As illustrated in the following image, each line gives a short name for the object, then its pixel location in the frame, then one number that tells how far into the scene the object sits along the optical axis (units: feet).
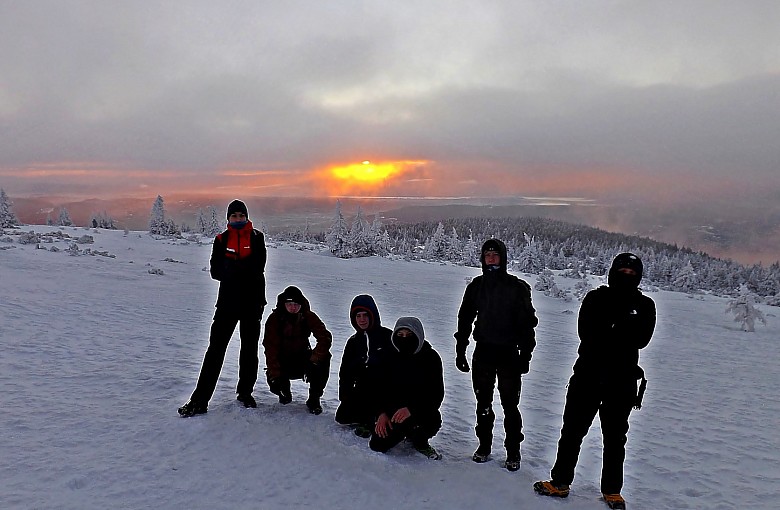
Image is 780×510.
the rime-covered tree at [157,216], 200.75
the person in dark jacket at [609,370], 13.41
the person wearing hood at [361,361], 16.94
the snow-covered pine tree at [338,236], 176.65
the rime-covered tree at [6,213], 139.54
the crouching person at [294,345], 18.34
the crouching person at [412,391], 15.78
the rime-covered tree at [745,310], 65.92
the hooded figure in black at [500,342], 15.61
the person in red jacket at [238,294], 18.01
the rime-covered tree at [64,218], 232.10
